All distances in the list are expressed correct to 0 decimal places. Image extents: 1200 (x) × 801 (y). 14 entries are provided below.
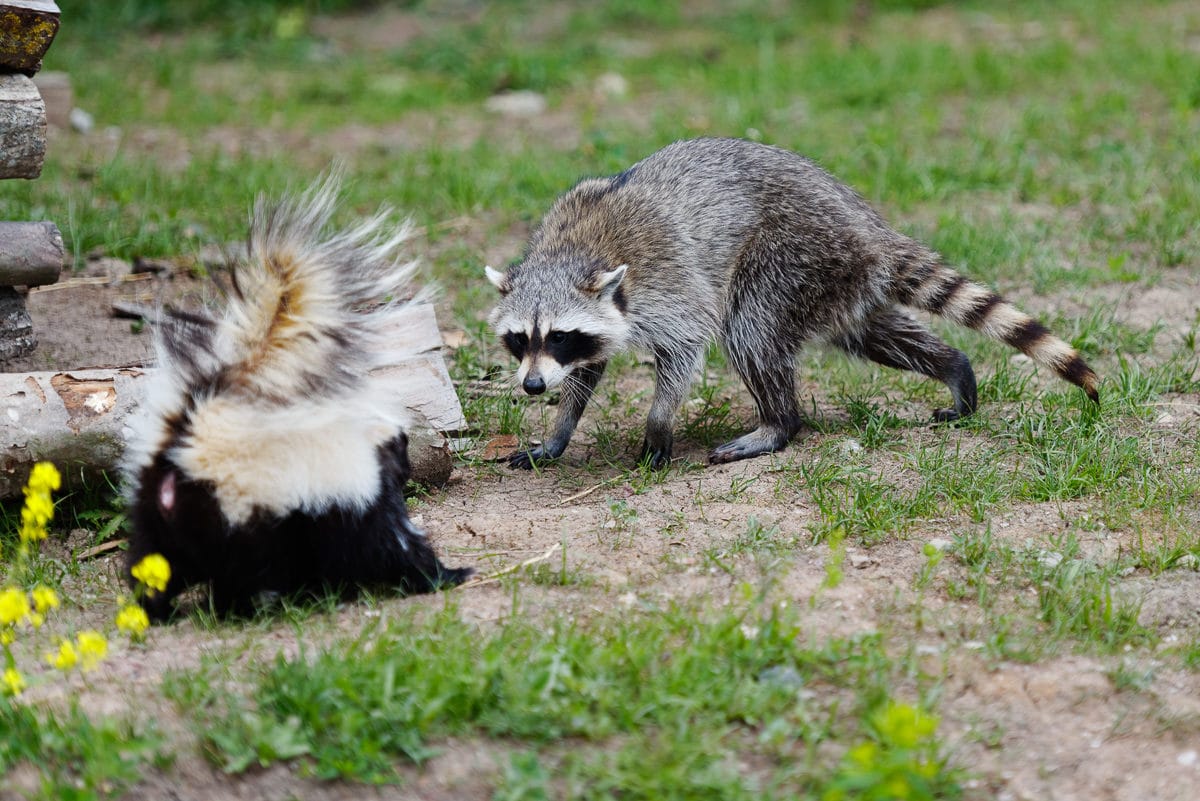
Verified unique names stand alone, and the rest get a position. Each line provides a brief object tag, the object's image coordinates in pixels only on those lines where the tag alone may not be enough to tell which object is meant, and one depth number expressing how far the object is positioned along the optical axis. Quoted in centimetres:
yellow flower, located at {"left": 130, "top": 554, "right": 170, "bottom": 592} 675
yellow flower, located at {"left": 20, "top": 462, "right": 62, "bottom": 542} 672
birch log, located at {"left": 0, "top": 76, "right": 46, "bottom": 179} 962
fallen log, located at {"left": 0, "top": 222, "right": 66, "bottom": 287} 1027
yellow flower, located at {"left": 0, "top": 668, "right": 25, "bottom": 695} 625
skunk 713
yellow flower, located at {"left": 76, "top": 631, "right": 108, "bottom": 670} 625
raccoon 1070
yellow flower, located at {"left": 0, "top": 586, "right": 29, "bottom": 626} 629
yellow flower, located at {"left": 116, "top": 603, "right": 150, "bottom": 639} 650
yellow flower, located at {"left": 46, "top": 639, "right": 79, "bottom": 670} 618
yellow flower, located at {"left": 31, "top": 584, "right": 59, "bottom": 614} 653
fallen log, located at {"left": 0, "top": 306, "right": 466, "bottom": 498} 873
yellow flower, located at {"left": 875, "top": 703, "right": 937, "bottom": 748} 562
